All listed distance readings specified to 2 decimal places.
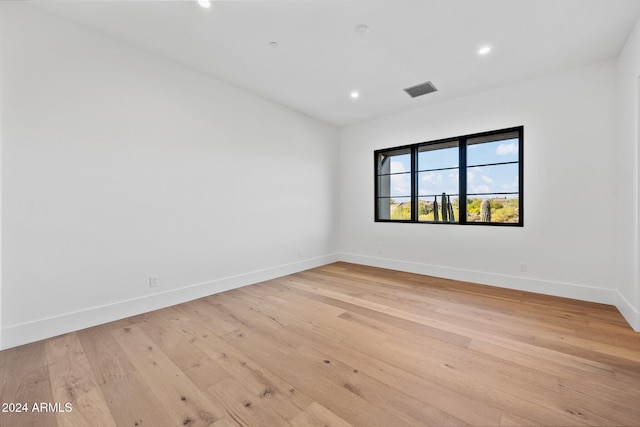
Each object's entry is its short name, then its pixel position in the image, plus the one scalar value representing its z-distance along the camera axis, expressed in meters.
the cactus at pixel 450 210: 4.25
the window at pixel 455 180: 3.74
